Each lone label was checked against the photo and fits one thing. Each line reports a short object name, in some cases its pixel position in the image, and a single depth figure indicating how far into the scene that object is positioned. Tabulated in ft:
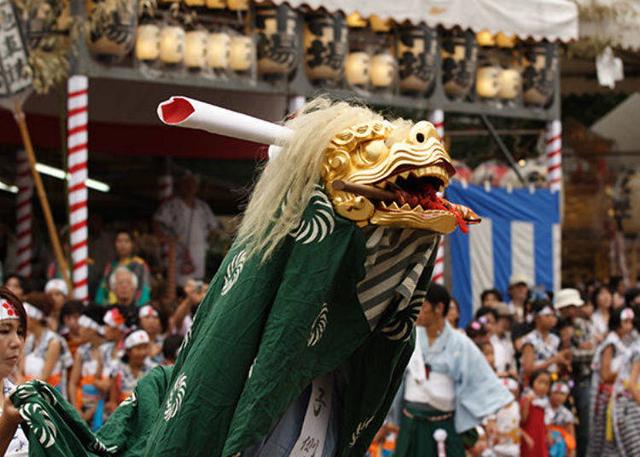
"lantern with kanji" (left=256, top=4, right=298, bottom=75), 44.27
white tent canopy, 46.34
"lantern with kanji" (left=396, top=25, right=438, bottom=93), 48.70
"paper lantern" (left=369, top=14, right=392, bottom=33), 48.25
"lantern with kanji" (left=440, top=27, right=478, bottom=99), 50.34
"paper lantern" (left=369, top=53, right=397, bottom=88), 47.83
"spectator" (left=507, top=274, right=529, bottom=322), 49.34
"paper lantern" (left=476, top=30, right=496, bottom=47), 51.82
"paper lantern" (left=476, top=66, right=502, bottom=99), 51.78
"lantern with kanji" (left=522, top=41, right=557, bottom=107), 52.95
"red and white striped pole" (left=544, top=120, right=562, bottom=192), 53.72
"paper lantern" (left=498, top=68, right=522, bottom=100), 52.21
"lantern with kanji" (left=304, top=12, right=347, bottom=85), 45.73
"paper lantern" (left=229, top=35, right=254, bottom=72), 43.68
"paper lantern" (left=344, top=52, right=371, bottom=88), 47.16
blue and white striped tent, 50.60
